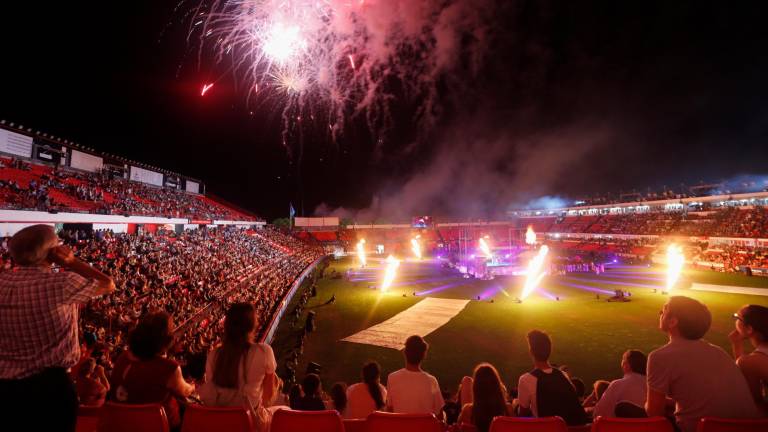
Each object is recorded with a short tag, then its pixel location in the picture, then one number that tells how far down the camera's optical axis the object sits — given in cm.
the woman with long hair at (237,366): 312
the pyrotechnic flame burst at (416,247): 6600
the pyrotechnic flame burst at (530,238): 6584
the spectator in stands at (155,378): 310
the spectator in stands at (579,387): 677
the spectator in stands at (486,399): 354
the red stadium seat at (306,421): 303
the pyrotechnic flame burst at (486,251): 4109
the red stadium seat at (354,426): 334
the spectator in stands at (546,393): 350
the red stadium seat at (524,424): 287
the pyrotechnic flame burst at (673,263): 3035
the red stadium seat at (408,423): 298
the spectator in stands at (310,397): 425
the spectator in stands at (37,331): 247
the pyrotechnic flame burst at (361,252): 5156
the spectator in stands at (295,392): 614
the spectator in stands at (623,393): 390
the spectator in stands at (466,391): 584
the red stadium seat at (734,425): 261
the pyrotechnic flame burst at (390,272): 3228
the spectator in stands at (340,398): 526
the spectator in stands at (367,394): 496
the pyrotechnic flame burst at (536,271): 3132
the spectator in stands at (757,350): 294
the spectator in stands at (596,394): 553
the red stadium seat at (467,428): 338
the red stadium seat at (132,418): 294
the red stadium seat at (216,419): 298
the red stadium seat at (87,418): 349
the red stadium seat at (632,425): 280
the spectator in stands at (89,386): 457
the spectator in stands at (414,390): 388
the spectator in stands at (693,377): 273
